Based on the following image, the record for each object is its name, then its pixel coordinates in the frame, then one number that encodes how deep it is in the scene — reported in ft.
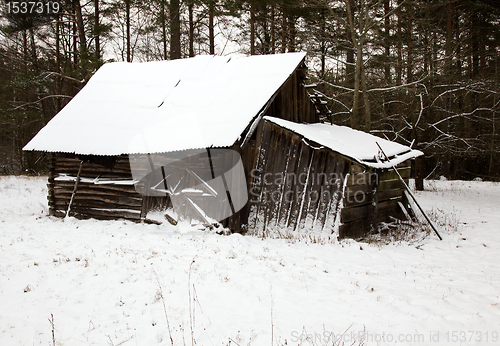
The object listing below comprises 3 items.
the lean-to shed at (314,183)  25.34
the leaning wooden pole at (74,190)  34.96
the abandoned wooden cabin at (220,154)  26.45
